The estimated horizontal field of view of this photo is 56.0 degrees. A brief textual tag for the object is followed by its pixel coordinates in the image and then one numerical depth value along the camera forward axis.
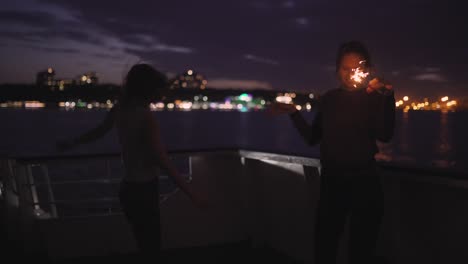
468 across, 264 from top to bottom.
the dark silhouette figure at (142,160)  2.19
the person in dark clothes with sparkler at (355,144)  2.19
